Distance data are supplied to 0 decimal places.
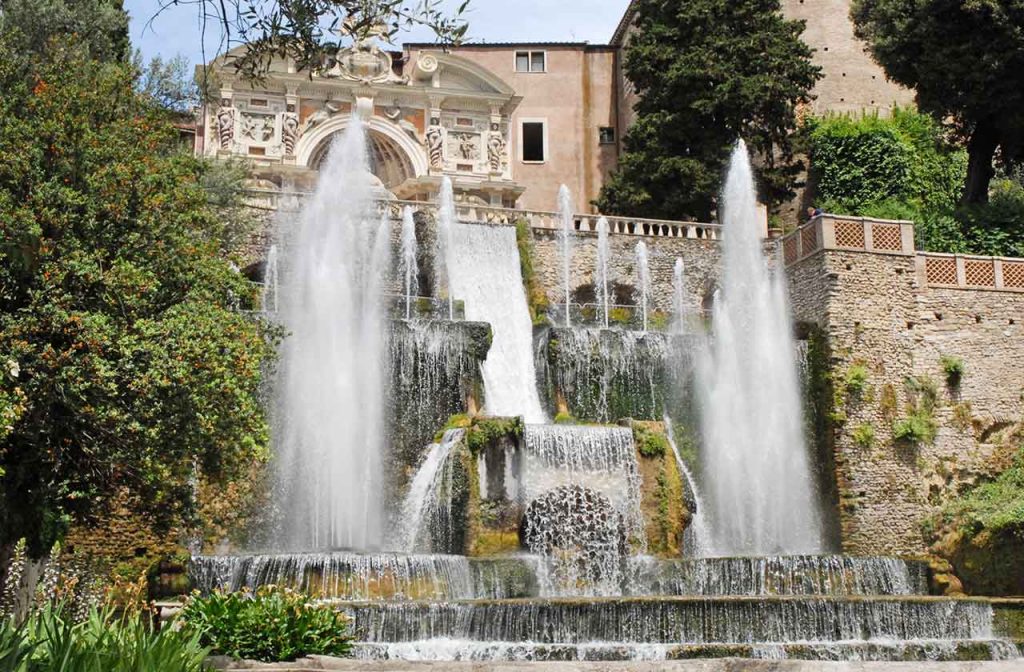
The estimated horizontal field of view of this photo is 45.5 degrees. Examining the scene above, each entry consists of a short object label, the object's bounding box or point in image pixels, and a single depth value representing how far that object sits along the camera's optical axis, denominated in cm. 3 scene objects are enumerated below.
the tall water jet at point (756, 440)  2158
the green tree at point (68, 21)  2250
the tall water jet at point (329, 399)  1912
